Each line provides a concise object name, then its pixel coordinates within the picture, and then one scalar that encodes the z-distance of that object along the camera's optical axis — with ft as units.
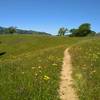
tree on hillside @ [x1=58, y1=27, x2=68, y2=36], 225.48
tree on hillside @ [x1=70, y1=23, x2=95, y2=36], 194.33
